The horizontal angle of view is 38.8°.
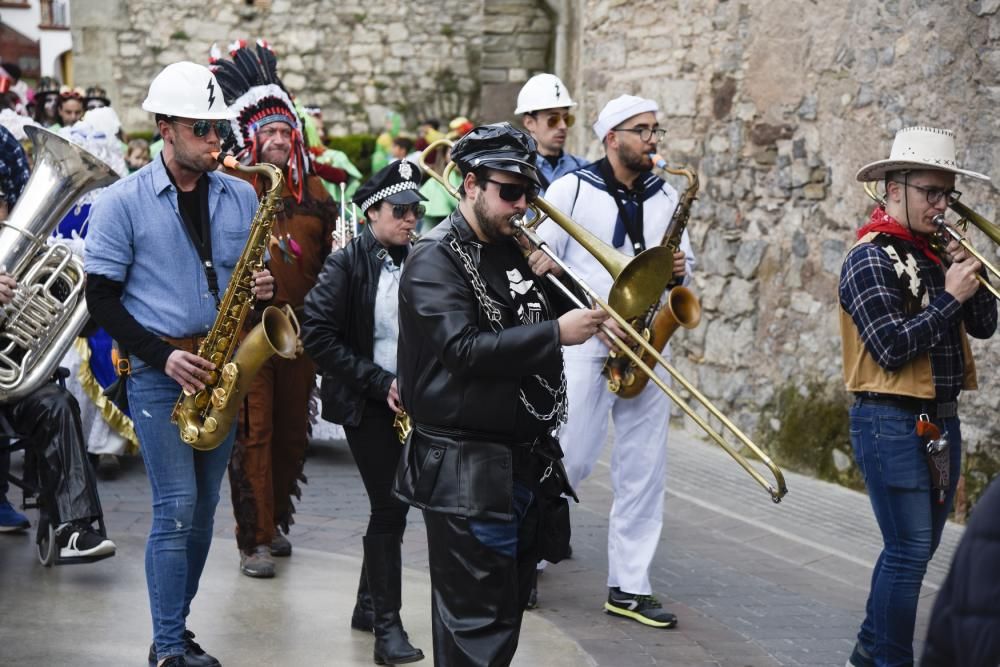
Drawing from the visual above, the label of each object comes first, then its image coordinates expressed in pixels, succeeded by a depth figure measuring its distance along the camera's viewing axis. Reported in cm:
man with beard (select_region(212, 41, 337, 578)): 642
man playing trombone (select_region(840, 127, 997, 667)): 500
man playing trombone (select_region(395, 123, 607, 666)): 400
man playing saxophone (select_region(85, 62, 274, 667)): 493
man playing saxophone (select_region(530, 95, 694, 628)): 614
